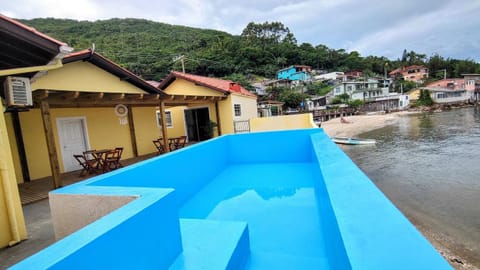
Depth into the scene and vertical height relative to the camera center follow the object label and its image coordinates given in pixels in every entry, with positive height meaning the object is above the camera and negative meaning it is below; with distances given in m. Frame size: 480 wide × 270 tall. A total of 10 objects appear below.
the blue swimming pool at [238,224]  1.30 -0.89
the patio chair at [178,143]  10.34 -1.06
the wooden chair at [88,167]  6.95 -1.17
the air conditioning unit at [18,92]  4.13 +0.79
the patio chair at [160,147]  9.98 -1.08
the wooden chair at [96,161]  6.99 -1.00
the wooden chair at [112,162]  7.22 -1.12
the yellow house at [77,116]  6.05 +0.47
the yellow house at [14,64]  3.07 +1.24
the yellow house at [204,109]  12.70 +0.51
